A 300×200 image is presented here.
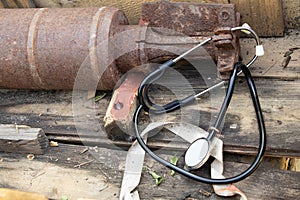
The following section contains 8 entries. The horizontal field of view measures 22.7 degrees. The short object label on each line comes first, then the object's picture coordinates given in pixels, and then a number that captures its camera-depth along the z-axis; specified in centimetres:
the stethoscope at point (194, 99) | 128
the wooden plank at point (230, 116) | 133
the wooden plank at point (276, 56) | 145
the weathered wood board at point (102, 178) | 128
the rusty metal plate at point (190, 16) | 141
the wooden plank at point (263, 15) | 150
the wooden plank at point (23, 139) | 141
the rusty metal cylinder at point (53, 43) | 145
